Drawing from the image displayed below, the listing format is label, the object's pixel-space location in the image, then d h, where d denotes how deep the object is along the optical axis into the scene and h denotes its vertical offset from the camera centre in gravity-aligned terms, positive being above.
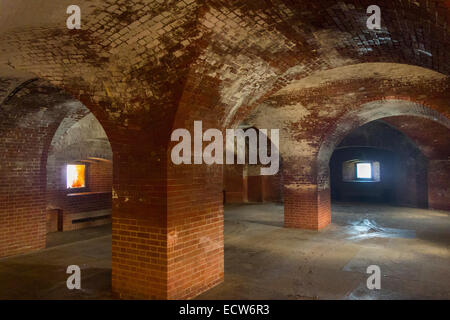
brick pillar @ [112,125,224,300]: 4.35 -0.76
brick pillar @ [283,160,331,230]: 9.56 -0.89
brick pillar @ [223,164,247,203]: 17.28 -0.73
